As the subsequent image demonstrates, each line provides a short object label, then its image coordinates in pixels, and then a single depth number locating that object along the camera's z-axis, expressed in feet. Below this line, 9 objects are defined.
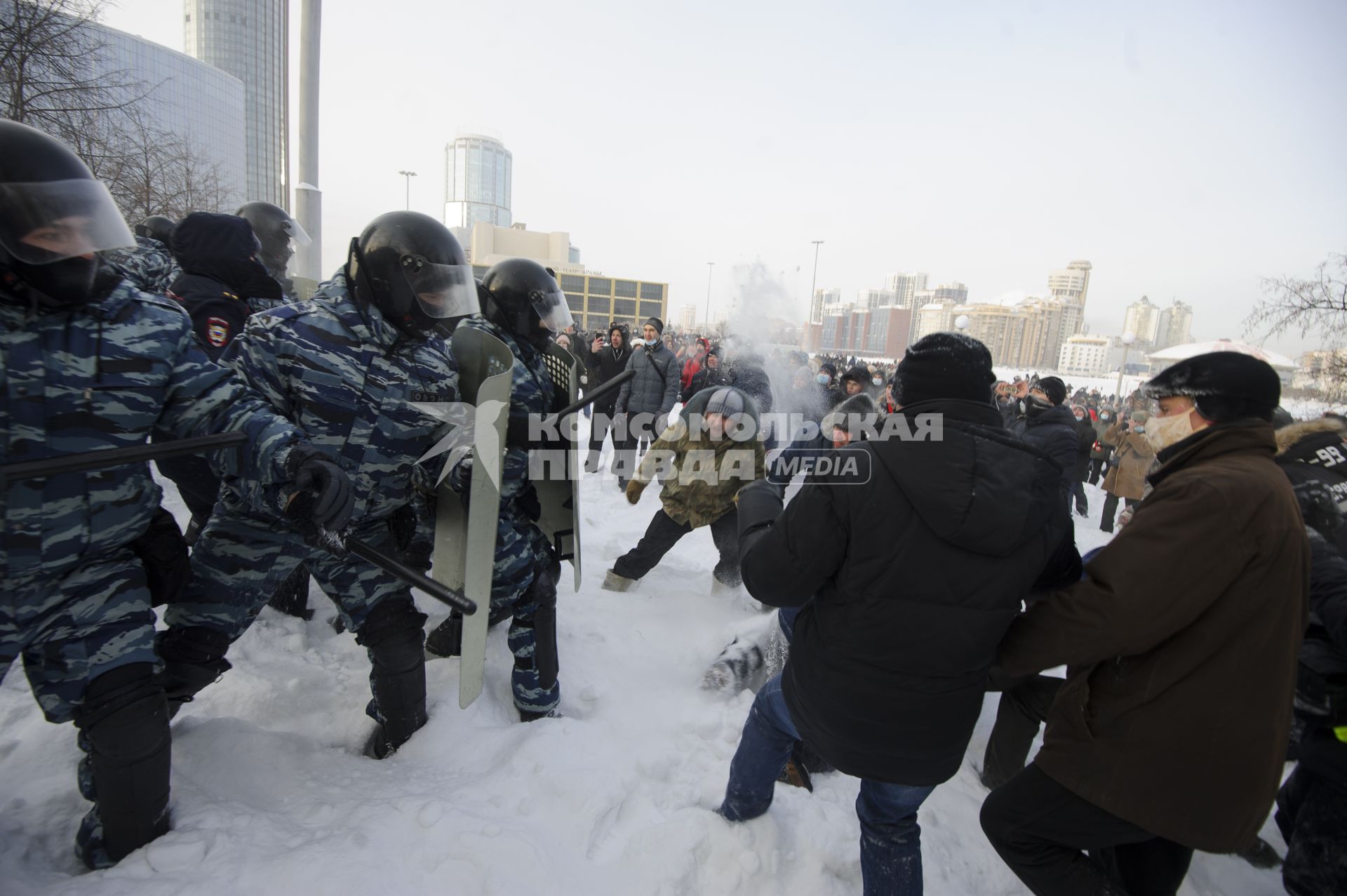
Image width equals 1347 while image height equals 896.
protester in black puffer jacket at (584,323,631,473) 27.63
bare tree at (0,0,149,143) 18.93
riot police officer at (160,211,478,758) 6.92
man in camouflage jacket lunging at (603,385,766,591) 14.24
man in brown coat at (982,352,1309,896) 4.62
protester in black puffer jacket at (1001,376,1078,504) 18.65
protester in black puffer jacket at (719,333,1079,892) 4.96
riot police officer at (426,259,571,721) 9.02
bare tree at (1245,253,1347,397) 37.96
